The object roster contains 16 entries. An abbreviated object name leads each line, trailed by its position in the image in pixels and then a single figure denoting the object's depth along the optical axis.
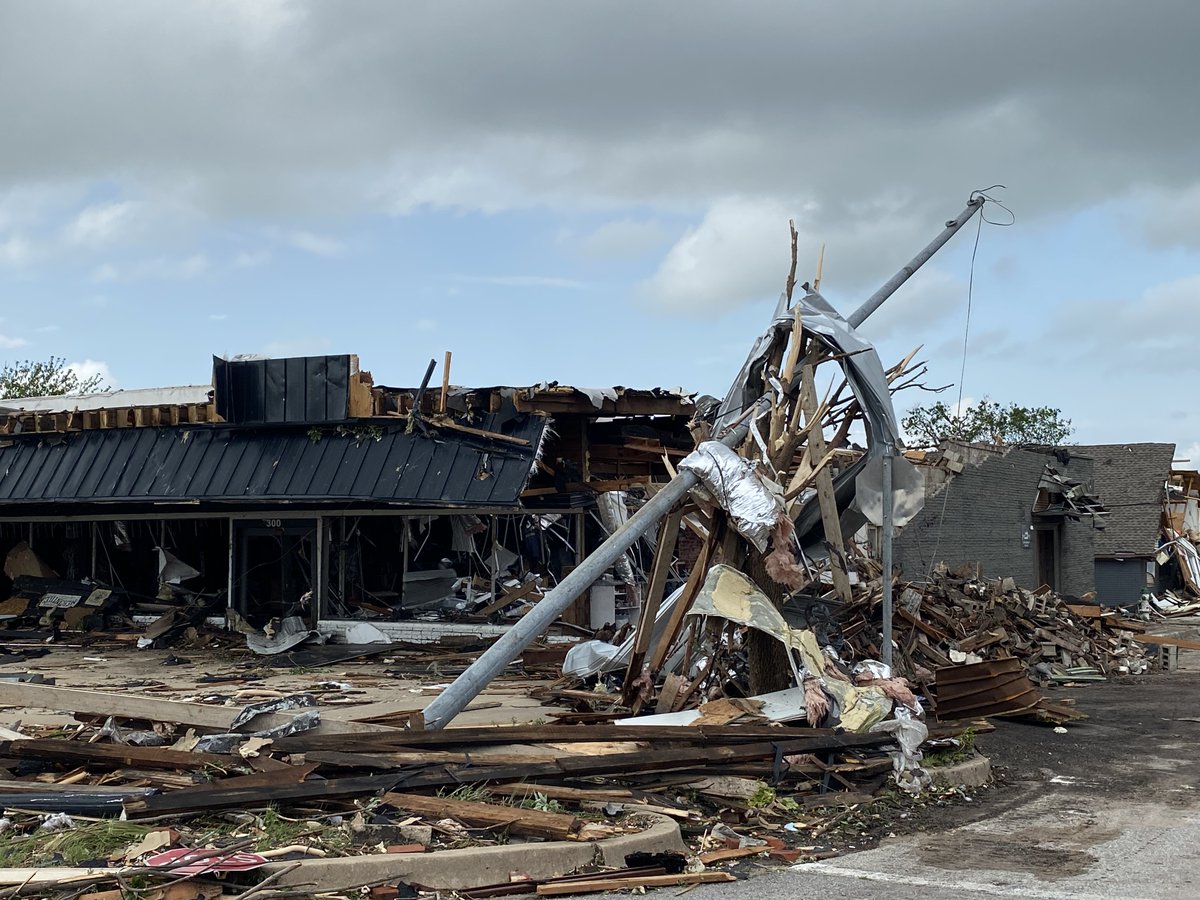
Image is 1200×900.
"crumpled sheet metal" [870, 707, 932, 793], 9.75
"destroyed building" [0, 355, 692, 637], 17.88
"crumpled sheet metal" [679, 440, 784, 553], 10.82
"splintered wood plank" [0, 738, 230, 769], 8.92
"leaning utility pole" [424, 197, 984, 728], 9.94
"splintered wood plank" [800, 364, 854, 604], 11.79
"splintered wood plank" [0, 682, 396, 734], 10.23
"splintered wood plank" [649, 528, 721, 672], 11.69
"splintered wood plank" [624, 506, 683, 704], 11.87
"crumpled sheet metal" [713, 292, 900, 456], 11.92
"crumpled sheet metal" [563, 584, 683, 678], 12.87
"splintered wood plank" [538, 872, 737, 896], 6.98
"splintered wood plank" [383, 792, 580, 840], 7.67
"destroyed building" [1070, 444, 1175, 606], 39.94
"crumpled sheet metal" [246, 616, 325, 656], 18.39
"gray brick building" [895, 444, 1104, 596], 26.33
